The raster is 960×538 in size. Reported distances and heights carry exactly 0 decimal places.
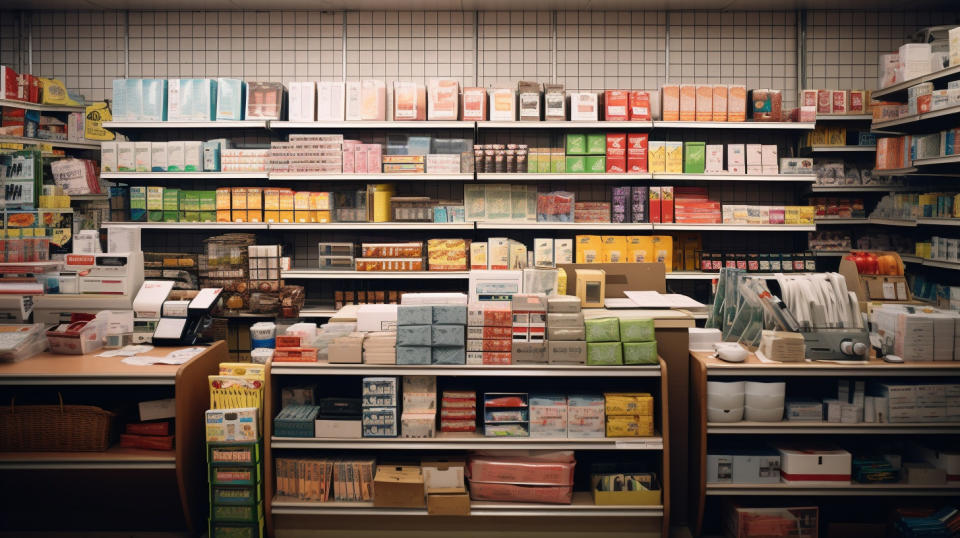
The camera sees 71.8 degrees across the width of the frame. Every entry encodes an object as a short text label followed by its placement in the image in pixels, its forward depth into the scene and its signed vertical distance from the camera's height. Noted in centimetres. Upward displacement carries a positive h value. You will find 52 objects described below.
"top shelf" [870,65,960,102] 491 +139
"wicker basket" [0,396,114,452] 348 -93
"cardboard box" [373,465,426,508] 329 -119
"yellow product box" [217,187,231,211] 578 +46
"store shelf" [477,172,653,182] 569 +65
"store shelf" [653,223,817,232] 573 +22
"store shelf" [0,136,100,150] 571 +98
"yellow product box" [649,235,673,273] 577 +4
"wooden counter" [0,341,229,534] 336 -110
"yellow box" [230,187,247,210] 579 +46
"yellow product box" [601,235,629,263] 574 +6
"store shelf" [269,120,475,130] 571 +110
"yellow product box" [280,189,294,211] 577 +45
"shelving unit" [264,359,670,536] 333 -98
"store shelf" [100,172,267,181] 580 +67
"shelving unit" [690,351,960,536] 334 -89
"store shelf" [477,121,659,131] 568 +110
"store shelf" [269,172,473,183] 569 +64
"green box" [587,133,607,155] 574 +94
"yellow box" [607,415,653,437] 338 -88
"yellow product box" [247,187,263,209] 577 +47
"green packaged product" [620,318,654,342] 335 -39
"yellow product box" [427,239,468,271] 564 -1
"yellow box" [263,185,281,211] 577 +45
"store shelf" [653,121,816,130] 573 +111
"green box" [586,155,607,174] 574 +77
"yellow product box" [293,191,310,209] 575 +45
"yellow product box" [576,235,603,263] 574 +4
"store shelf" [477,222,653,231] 571 +23
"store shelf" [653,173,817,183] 573 +65
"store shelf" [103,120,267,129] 575 +111
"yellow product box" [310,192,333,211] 575 +44
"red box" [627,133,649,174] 574 +86
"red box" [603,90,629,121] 571 +127
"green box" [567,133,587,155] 573 +94
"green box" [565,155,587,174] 574 +77
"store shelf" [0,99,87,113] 569 +130
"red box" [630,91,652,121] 571 +126
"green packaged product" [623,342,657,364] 334 -50
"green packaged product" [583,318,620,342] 335 -39
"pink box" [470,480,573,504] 334 -122
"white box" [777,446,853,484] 336 -108
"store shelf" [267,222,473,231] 570 +22
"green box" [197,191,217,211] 582 +45
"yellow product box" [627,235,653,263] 575 +4
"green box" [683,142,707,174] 576 +83
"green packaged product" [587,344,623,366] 334 -51
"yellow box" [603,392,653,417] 338 -78
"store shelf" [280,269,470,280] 562 -20
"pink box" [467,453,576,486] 334 -111
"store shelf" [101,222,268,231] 575 +23
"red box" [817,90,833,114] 607 +139
